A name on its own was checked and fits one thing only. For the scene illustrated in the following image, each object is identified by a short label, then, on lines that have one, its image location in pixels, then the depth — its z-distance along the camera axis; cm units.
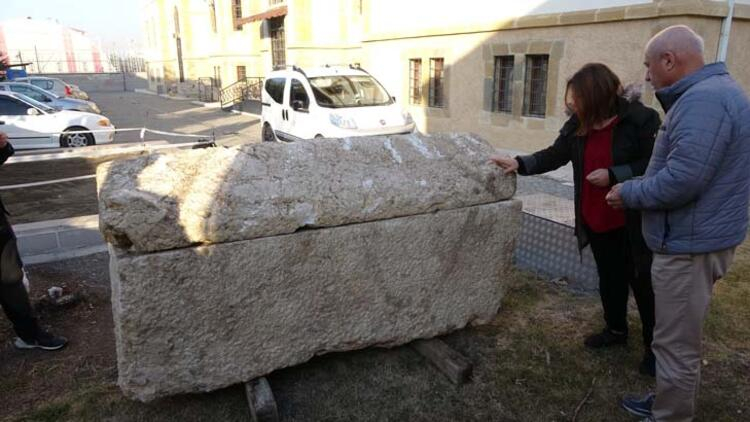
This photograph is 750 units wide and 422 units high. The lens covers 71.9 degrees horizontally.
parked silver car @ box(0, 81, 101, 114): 1427
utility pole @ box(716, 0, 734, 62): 758
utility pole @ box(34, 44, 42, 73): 5095
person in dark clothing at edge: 285
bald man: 185
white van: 904
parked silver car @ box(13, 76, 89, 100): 2181
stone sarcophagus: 219
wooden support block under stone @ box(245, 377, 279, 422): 233
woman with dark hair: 250
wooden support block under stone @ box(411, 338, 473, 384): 267
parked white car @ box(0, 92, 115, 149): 1034
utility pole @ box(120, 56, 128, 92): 4305
